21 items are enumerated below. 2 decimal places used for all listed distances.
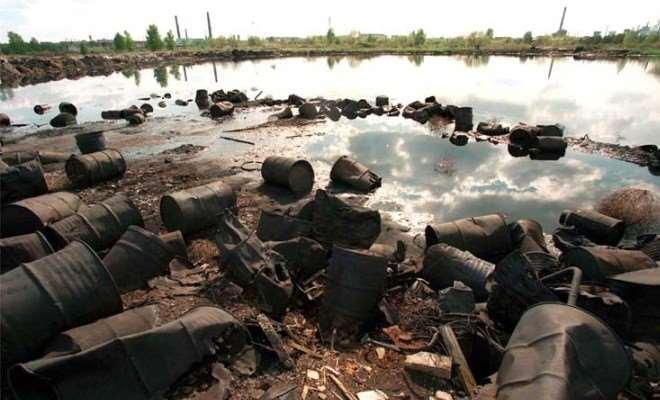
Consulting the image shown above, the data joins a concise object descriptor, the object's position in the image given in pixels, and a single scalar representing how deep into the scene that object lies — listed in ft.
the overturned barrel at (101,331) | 10.34
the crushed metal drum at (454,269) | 16.71
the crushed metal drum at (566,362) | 8.46
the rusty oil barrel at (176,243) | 17.87
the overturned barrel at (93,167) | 28.78
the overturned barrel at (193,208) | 21.21
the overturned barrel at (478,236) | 19.53
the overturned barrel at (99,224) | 17.40
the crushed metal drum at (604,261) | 14.94
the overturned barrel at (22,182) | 24.00
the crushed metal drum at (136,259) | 15.68
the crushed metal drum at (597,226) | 21.07
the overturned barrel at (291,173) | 28.17
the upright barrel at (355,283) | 14.51
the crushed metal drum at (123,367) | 8.82
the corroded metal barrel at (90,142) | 33.66
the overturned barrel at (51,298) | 10.38
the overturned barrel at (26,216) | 18.07
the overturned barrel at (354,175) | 29.35
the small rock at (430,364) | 11.79
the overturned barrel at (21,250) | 13.96
